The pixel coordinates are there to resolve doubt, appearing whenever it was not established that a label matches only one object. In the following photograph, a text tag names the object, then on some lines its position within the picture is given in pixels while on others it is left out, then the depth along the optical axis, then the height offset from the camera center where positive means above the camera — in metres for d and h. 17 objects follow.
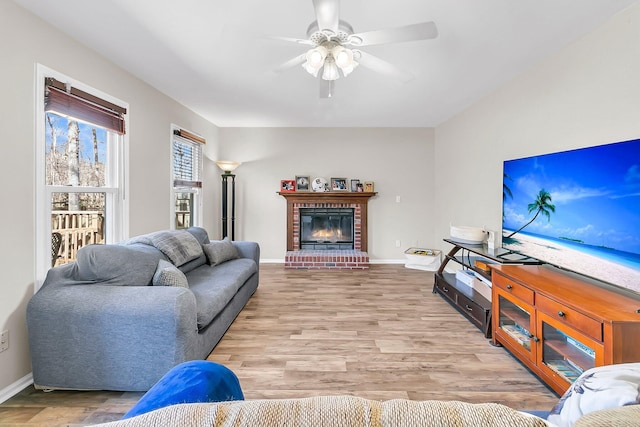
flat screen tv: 1.65 +0.00
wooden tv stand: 1.43 -0.65
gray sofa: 1.71 -0.71
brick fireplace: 4.96 -0.42
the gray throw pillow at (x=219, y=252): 3.23 -0.47
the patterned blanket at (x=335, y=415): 0.43 -0.32
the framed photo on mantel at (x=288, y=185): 5.21 +0.48
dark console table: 2.54 -0.84
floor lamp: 4.94 +0.39
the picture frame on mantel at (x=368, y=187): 5.20 +0.44
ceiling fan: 1.62 +1.08
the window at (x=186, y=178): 3.88 +0.49
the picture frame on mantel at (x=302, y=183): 5.23 +0.52
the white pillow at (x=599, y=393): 0.67 -0.45
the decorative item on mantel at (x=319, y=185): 5.21 +0.48
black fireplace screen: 5.36 -0.37
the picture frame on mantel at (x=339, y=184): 5.22 +0.50
